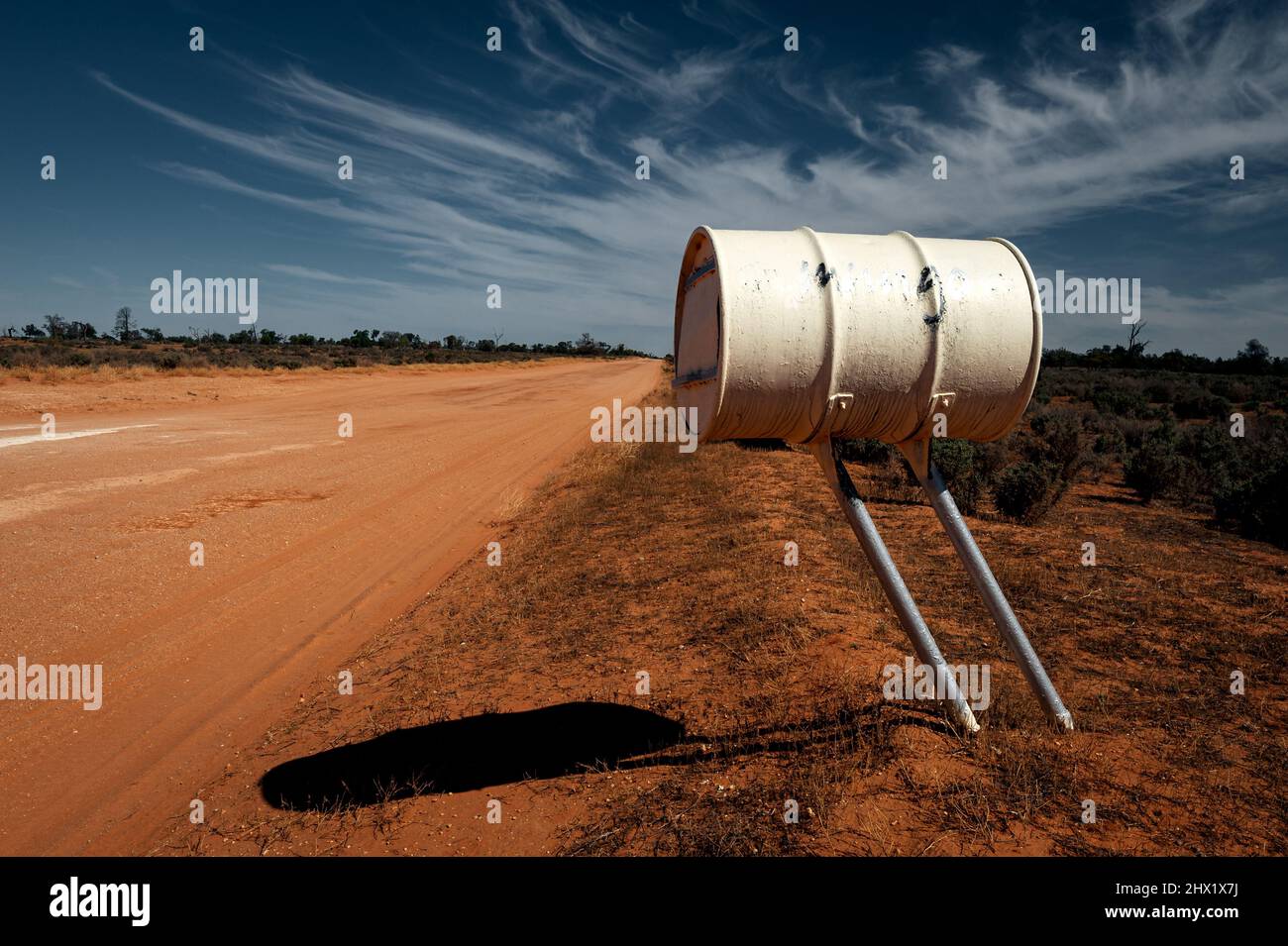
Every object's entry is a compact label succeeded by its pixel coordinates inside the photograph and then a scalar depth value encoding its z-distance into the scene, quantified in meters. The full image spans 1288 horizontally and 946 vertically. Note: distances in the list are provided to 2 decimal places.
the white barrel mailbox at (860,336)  2.97
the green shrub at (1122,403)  25.27
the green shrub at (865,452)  13.74
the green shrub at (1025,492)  9.09
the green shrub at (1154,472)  10.99
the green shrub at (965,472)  10.23
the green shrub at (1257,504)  8.48
